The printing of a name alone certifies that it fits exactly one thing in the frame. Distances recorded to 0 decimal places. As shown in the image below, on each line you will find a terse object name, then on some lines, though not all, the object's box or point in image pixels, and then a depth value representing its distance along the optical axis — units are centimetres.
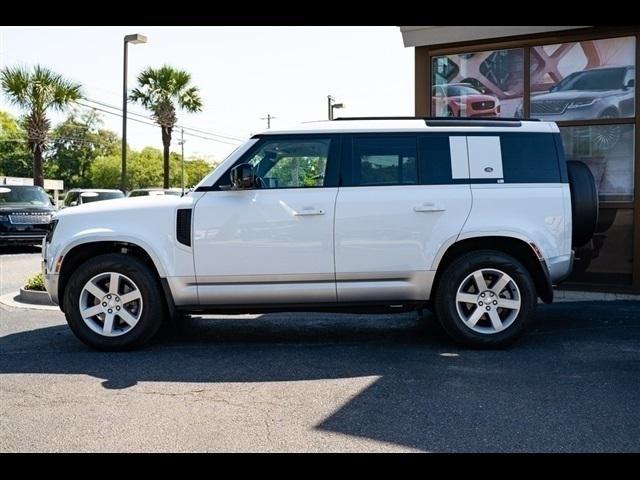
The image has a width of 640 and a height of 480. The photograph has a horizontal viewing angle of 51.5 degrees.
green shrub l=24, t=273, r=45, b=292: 914
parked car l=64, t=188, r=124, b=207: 1920
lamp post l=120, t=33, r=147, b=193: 2266
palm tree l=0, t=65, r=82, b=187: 2411
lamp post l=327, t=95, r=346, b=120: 2238
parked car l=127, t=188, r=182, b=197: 1801
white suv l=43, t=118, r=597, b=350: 591
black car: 1598
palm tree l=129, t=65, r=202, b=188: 3019
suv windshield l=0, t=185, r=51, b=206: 1688
